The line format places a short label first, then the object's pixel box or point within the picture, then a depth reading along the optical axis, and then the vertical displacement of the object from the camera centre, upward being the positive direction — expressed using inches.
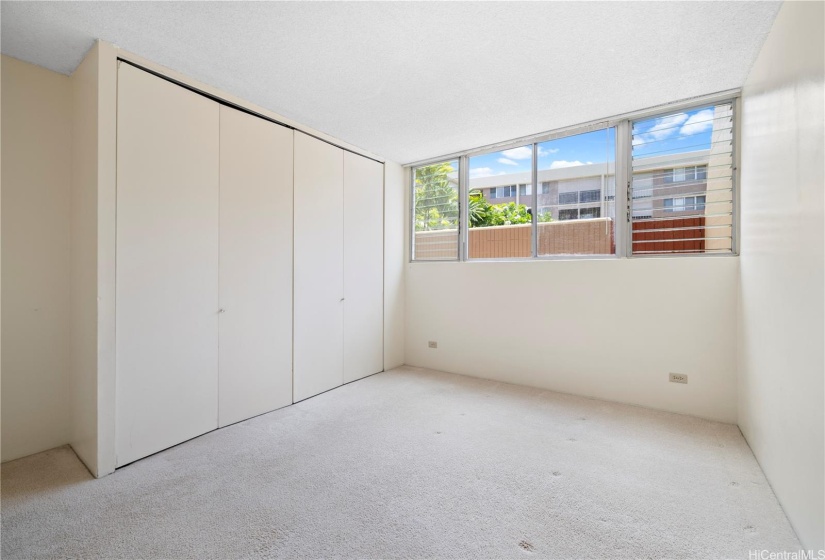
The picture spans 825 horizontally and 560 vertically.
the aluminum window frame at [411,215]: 187.9 +31.4
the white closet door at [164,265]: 89.7 +2.7
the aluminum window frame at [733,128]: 113.4 +46.2
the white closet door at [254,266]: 111.8 +3.0
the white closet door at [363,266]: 156.5 +4.4
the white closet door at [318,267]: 134.8 +3.5
